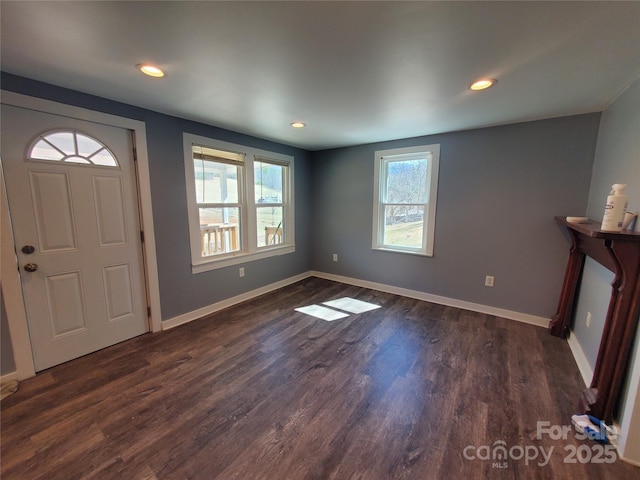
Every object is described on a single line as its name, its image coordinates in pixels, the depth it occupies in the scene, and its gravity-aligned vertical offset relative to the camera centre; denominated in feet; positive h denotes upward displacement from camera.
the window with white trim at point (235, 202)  10.05 +0.01
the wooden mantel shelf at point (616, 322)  4.89 -2.18
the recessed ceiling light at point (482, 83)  6.13 +2.94
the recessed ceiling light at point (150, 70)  5.60 +2.88
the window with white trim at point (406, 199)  11.50 +0.29
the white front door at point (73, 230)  6.48 -0.83
